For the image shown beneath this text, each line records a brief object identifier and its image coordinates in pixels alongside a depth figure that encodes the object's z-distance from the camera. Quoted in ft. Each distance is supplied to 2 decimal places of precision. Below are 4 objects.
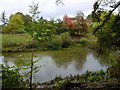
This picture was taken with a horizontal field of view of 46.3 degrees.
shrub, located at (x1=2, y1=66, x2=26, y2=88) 5.69
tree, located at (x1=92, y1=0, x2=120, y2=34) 8.84
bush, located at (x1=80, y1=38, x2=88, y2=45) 40.14
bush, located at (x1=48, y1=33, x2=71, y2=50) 33.75
